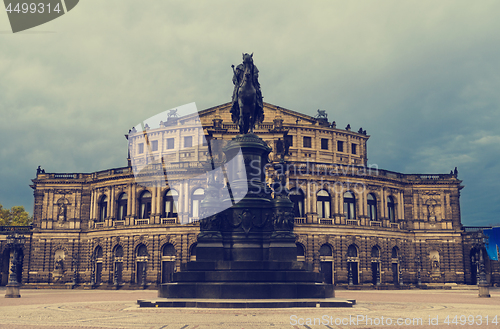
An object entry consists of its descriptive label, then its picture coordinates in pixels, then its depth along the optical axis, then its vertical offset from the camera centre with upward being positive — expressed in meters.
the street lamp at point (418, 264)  66.28 -2.92
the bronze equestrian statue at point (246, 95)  22.84 +6.51
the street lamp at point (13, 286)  33.06 -2.84
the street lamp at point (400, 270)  64.12 -3.63
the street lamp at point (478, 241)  66.92 +0.07
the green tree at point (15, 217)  92.56 +4.57
